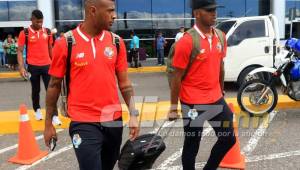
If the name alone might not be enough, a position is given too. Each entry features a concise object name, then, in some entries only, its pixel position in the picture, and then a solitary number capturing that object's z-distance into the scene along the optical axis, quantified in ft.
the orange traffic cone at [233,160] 15.72
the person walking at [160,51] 62.13
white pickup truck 32.24
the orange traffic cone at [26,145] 17.13
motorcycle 23.34
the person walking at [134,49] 59.26
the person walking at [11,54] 59.73
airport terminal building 70.74
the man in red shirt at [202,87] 12.08
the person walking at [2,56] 65.16
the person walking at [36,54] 21.58
